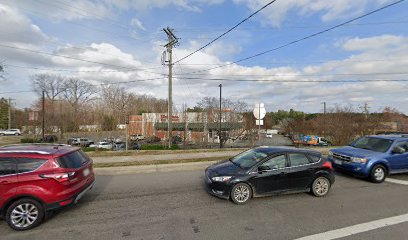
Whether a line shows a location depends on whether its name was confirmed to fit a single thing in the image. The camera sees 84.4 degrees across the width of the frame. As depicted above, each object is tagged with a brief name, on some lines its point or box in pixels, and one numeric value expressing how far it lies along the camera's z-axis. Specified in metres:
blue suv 7.16
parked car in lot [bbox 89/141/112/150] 25.07
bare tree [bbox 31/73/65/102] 58.47
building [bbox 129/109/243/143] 24.22
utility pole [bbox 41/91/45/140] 26.06
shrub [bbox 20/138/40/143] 27.48
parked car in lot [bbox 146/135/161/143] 27.17
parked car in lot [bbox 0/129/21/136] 54.62
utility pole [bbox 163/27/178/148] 18.73
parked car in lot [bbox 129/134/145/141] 27.05
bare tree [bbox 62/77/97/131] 55.77
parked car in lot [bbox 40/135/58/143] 26.02
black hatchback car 5.32
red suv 4.04
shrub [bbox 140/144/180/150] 17.81
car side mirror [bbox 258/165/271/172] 5.49
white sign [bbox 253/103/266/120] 13.62
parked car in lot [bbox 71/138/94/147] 24.07
